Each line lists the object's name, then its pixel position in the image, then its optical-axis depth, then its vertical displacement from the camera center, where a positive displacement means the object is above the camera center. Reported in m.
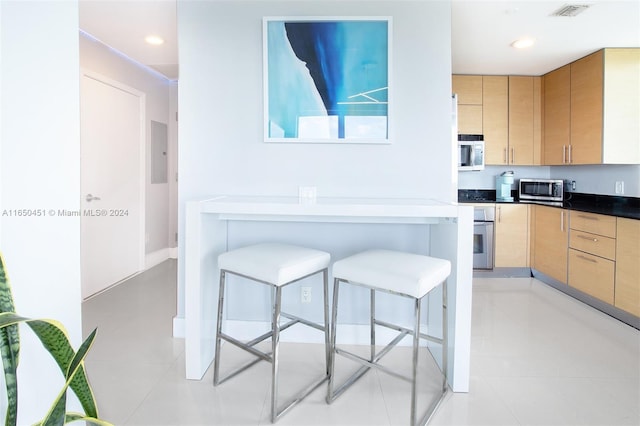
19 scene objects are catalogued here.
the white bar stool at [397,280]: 1.62 -0.36
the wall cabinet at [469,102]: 4.40 +1.08
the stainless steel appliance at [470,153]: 4.27 +0.50
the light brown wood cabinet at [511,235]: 4.27 -0.41
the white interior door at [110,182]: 3.51 +0.14
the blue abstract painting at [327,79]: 2.46 +0.75
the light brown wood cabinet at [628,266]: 2.88 -0.52
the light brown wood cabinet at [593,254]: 3.14 -0.48
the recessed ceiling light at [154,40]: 3.29 +1.35
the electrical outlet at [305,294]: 2.56 -0.63
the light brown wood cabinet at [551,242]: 3.75 -0.44
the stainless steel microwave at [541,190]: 4.40 +0.09
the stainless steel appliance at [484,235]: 4.26 -0.41
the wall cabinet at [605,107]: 3.49 +0.84
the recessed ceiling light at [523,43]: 3.30 +1.34
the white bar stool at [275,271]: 1.75 -0.35
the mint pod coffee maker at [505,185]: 4.58 +0.15
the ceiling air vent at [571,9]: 2.66 +1.31
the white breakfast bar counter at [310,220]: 1.93 -0.27
